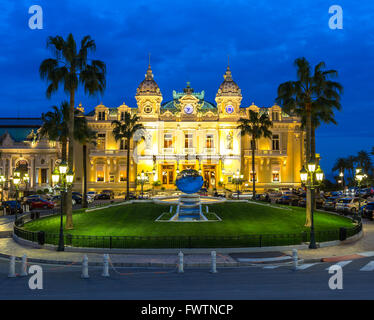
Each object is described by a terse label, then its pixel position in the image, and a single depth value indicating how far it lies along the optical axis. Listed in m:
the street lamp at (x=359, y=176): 32.88
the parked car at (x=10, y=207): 44.62
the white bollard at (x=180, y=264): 16.45
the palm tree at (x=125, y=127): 60.25
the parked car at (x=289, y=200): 50.44
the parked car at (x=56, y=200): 51.54
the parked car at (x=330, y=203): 42.92
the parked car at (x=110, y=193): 64.89
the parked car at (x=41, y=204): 48.72
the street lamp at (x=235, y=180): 70.81
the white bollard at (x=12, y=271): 15.67
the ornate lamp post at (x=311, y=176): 21.78
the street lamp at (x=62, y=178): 21.22
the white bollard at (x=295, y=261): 16.74
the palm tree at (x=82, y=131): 40.79
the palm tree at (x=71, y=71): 27.67
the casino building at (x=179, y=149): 77.12
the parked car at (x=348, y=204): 41.47
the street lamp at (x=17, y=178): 37.47
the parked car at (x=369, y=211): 37.51
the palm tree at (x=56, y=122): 41.19
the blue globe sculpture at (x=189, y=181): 36.34
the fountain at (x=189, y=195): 32.84
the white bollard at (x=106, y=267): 15.69
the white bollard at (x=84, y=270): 15.41
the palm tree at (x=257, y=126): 61.00
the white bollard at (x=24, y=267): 15.91
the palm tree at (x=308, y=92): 30.06
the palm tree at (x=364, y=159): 122.31
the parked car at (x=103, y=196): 63.59
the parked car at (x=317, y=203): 46.81
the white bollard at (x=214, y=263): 16.50
